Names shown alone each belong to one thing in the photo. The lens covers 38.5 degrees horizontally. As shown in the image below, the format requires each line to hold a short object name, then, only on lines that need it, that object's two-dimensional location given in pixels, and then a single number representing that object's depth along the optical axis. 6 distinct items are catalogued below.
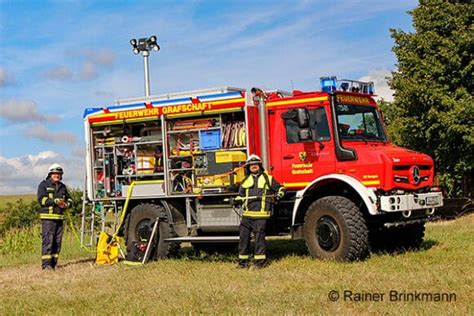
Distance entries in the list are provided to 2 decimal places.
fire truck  10.84
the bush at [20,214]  28.58
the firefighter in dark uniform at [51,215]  12.30
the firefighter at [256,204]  10.88
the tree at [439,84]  22.36
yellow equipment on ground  12.83
